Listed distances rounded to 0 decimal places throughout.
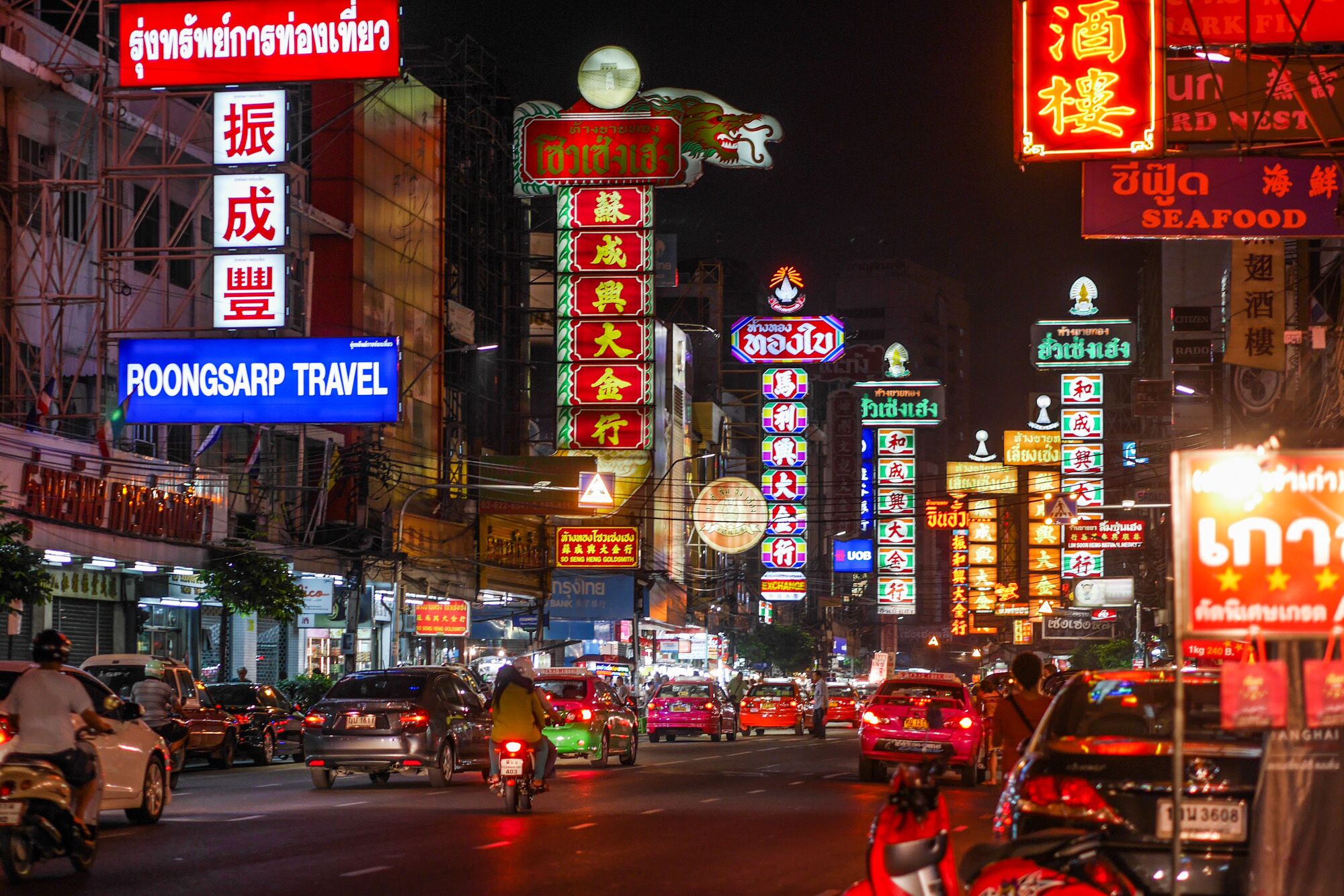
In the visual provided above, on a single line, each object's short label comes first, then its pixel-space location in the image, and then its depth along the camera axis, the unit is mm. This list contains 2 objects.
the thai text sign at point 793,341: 80500
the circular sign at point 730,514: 65625
